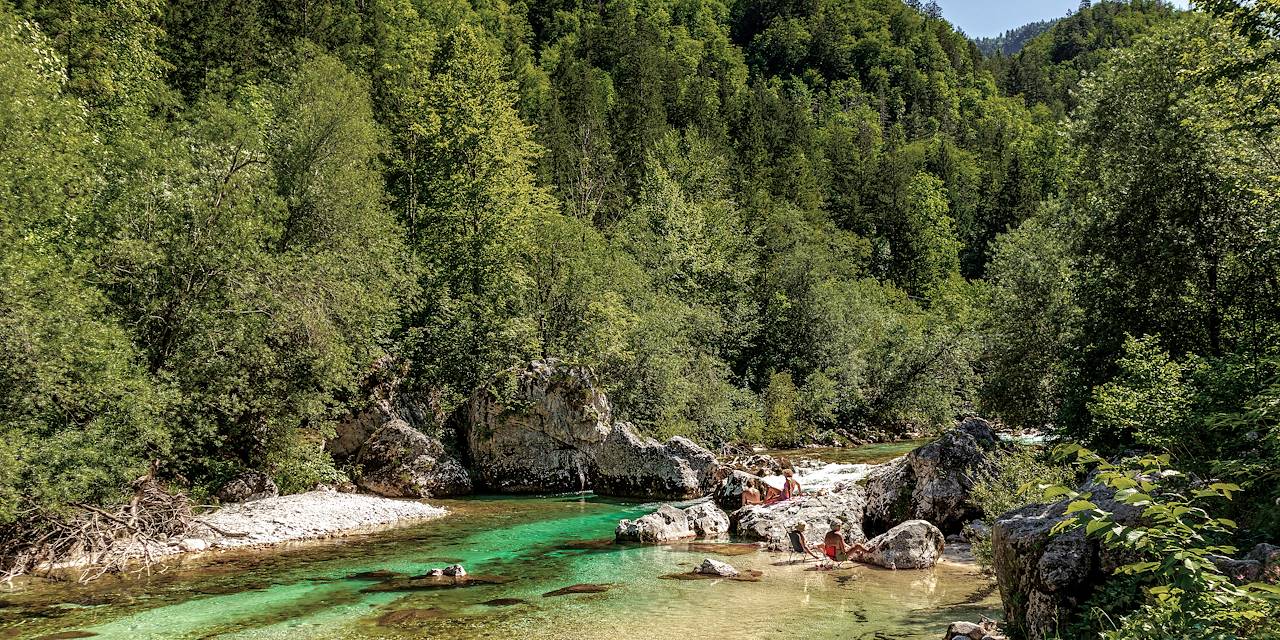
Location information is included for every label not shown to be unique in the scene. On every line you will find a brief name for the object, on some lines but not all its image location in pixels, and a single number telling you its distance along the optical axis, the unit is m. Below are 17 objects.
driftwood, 14.63
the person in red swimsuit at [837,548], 16.28
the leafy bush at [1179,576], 3.99
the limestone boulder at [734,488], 23.67
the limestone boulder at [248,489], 20.89
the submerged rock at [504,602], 12.91
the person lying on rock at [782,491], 22.73
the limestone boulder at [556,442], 27.27
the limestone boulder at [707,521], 19.80
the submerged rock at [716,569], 14.83
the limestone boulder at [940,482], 17.45
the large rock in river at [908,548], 15.27
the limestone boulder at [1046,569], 7.54
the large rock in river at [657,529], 18.88
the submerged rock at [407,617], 11.74
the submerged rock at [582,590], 13.75
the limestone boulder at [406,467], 25.58
